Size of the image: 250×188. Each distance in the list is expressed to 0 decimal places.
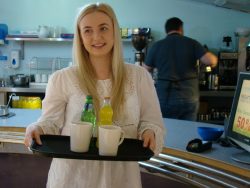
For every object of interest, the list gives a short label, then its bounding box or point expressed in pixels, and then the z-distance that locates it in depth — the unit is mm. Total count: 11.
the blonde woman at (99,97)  1431
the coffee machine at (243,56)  4891
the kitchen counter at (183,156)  1637
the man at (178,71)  3449
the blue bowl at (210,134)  1907
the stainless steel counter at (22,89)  5016
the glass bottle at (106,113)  1371
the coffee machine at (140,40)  4584
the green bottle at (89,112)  1362
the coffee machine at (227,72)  4895
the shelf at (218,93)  4773
